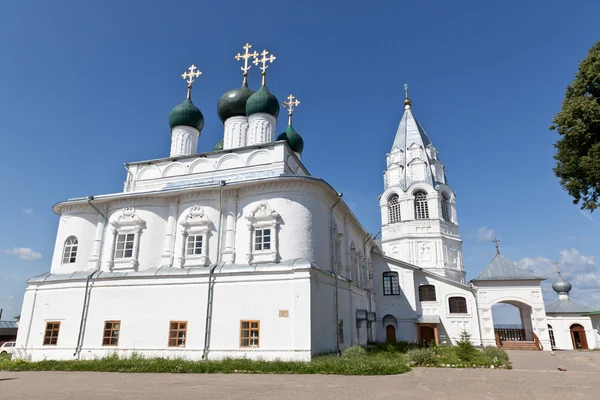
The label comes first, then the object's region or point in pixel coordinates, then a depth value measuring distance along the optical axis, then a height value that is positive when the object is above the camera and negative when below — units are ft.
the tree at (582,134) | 40.19 +19.02
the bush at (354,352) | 43.52 -2.77
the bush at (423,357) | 43.37 -3.21
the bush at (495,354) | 45.62 -3.10
